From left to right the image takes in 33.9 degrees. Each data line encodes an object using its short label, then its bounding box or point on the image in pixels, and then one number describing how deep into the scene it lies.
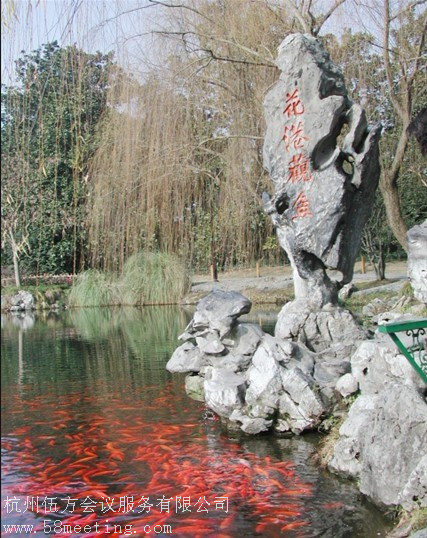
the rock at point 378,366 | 3.91
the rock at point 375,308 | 10.30
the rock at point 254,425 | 4.70
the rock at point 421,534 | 2.49
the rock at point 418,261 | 3.27
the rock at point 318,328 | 5.73
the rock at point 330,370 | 4.86
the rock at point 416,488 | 2.94
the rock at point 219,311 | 5.46
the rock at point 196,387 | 5.95
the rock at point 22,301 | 17.05
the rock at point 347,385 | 4.48
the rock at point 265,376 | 4.71
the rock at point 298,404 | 4.60
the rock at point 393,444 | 3.23
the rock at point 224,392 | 4.86
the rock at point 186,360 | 5.86
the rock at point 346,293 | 13.34
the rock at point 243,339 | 5.36
